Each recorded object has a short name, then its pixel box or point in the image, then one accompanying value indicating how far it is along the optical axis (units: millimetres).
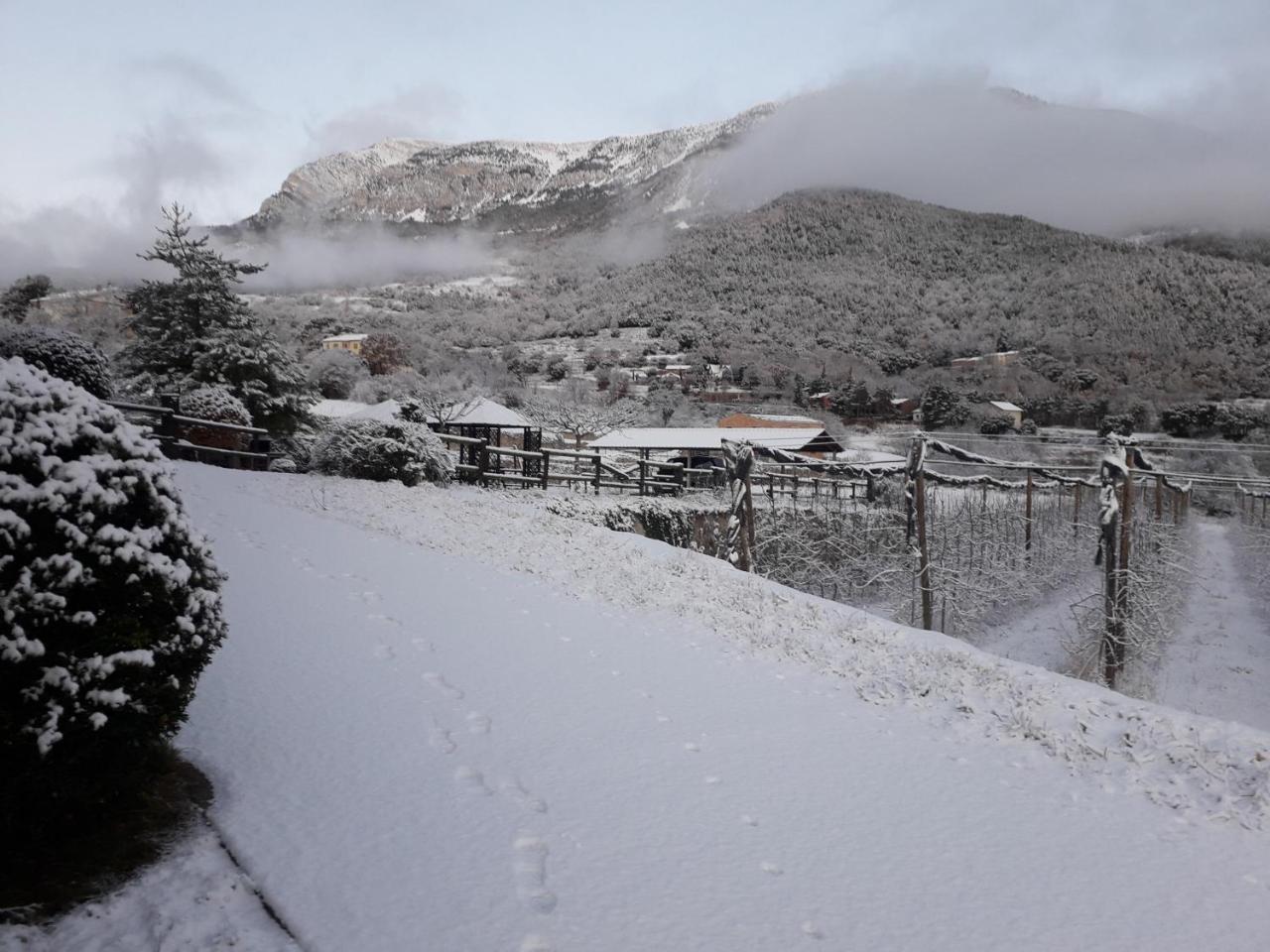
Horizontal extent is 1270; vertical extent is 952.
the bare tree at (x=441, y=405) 40256
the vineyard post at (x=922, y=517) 13195
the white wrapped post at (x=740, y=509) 14141
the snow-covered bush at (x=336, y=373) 55719
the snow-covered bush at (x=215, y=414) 18109
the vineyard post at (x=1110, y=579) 11375
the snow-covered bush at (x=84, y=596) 2305
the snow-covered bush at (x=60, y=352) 12352
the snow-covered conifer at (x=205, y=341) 20328
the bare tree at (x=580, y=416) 53562
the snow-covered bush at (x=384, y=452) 16328
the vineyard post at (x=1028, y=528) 18197
